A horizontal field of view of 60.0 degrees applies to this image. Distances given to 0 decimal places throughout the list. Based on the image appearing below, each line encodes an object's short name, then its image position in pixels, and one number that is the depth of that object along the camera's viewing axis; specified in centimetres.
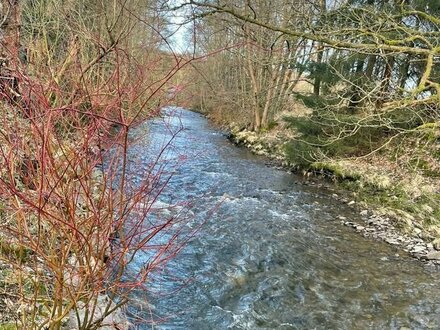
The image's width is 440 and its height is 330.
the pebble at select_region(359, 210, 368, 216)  837
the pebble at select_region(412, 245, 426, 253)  663
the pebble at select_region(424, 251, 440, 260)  636
